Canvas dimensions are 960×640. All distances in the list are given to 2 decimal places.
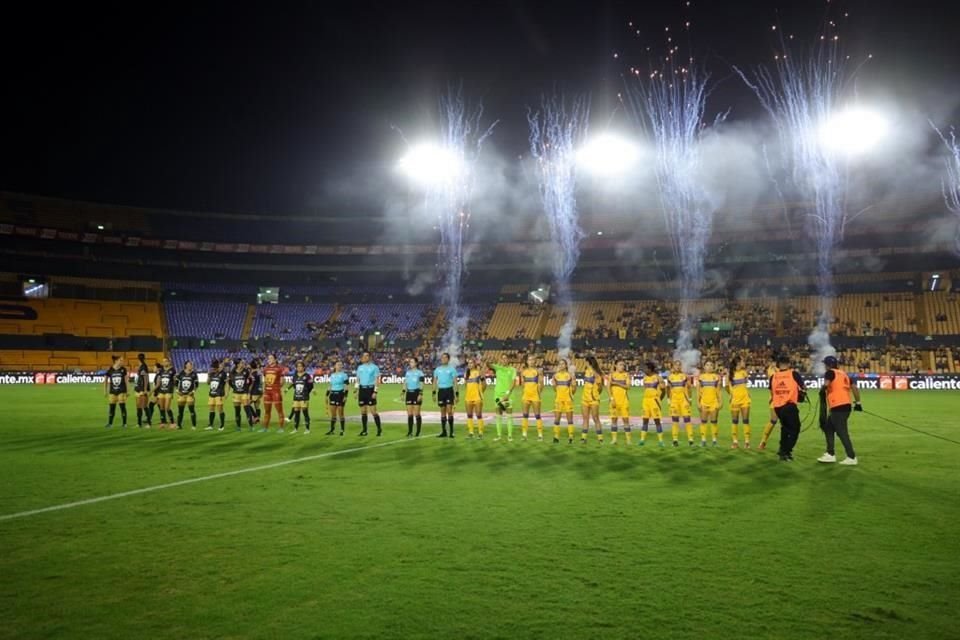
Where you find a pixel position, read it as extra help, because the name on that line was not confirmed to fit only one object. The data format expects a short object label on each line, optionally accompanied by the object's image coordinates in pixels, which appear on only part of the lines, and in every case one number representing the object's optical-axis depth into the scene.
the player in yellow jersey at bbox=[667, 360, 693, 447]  16.05
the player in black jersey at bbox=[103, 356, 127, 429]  20.55
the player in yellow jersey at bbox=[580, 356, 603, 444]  16.26
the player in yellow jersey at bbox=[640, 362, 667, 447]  16.36
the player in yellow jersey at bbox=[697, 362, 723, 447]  15.75
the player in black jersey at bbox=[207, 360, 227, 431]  19.95
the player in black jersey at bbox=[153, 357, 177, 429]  20.36
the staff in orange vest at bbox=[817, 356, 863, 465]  13.15
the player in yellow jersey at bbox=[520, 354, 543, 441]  17.09
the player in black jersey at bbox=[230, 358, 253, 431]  20.05
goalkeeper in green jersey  17.47
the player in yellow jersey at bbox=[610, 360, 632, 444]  16.52
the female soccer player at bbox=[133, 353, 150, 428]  20.28
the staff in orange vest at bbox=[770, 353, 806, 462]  13.61
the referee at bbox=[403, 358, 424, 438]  18.25
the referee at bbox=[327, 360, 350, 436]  18.86
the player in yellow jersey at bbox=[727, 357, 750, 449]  15.63
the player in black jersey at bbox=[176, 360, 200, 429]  20.00
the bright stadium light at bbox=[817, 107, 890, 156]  34.88
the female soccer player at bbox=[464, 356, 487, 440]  17.72
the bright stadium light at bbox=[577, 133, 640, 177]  41.00
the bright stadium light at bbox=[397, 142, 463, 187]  46.19
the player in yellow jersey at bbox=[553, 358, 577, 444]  16.60
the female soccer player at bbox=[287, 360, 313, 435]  19.34
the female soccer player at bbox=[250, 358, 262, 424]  20.77
